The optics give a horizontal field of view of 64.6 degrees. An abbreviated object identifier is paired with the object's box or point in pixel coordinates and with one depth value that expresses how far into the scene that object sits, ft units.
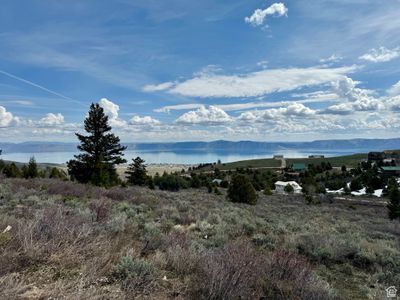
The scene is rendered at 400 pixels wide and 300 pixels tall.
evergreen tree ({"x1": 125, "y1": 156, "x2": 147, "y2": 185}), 171.22
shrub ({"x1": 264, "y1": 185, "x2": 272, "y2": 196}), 166.84
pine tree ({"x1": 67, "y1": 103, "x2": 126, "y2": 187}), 92.48
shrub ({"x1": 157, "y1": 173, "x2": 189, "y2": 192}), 175.83
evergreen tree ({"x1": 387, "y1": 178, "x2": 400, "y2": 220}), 95.10
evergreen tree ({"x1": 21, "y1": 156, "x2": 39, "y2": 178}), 122.01
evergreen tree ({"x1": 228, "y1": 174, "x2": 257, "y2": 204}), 95.50
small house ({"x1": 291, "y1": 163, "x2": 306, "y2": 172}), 363.58
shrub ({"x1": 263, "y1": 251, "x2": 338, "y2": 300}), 13.11
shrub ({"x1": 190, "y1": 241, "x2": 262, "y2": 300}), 12.05
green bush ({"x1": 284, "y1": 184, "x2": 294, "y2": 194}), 197.30
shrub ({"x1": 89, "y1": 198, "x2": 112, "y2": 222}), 24.78
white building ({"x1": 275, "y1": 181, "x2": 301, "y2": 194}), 210.92
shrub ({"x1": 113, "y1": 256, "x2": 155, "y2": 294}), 12.13
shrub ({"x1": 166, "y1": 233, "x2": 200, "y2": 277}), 14.61
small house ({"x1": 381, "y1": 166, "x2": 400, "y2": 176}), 269.64
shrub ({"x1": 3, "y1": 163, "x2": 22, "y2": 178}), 116.37
